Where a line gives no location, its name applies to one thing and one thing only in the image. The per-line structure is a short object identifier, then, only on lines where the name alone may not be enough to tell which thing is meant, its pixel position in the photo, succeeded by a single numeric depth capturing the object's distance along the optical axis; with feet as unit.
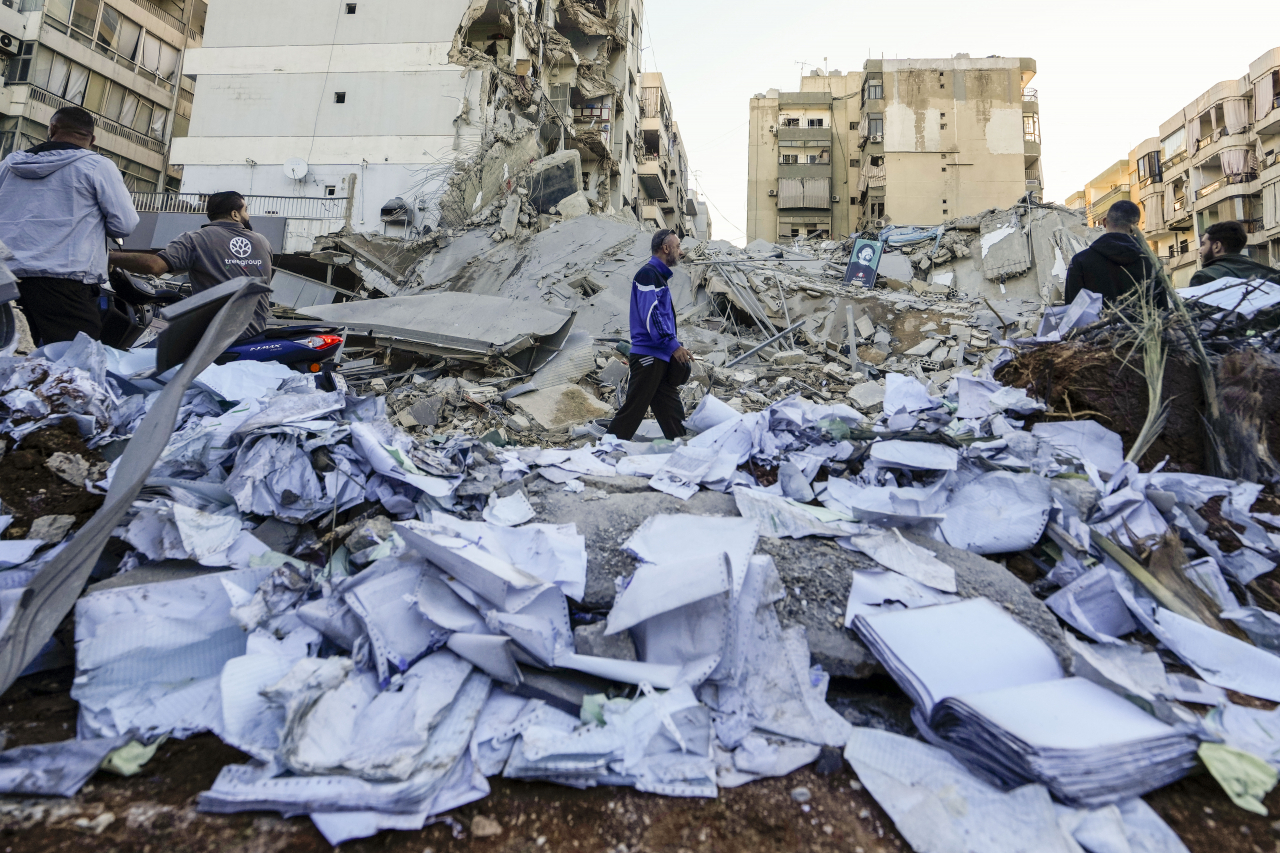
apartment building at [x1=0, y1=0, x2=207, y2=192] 67.72
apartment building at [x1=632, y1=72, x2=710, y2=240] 113.50
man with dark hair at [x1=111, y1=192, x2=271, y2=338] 10.26
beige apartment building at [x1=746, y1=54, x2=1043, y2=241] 101.55
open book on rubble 4.45
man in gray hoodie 9.37
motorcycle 11.15
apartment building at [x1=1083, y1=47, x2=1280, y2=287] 86.99
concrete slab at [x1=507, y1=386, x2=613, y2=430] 20.33
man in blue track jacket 13.58
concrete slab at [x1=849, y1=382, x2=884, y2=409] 20.12
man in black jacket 12.42
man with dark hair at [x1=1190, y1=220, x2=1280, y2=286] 12.80
